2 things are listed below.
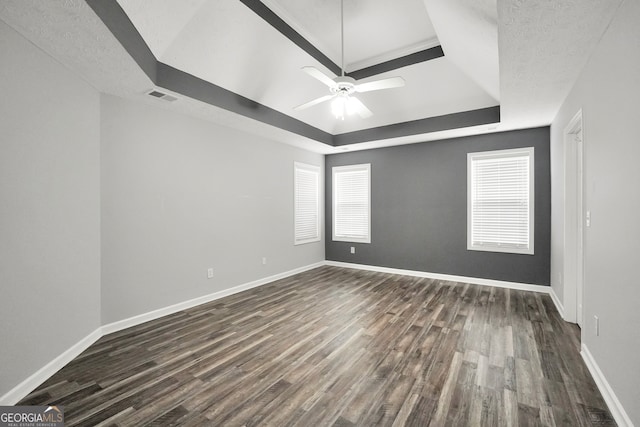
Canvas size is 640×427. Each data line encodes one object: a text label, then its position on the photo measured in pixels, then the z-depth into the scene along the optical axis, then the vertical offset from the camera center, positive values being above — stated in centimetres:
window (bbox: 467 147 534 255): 449 +21
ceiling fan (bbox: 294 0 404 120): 262 +126
